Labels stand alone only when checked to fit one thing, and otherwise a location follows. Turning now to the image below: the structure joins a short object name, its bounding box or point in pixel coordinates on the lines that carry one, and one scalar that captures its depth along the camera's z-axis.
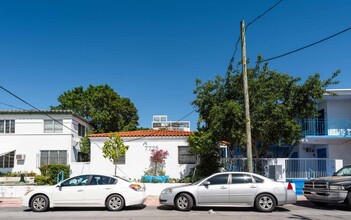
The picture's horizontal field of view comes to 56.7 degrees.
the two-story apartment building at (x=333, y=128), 19.19
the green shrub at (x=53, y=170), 20.02
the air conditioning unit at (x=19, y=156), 25.17
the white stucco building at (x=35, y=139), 25.45
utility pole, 13.62
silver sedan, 11.18
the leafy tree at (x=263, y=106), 15.80
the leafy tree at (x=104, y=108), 36.62
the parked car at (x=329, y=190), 11.49
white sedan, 11.38
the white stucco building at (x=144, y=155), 21.42
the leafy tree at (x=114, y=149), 19.66
